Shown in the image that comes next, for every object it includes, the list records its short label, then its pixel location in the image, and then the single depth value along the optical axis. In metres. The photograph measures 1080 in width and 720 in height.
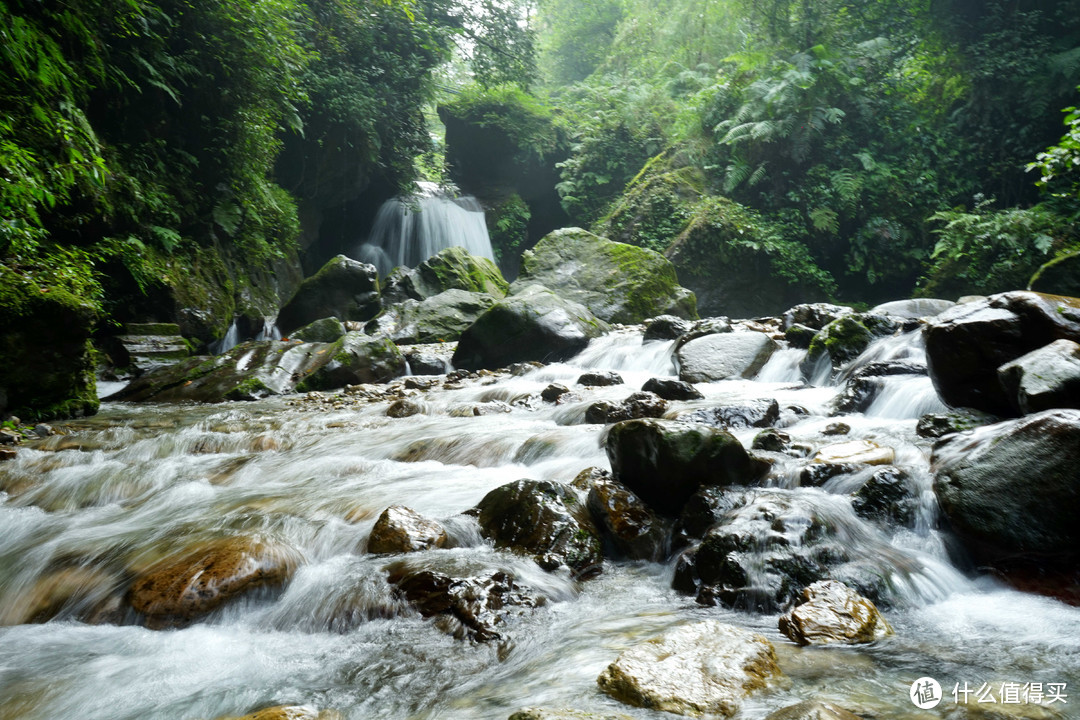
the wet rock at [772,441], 3.90
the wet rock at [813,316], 8.66
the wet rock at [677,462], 3.21
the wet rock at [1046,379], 3.01
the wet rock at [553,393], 6.73
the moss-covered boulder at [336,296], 11.91
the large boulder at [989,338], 3.75
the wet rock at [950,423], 3.80
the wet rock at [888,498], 2.88
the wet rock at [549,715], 1.52
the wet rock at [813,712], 1.45
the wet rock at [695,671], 1.65
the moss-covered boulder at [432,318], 11.19
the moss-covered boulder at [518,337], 9.66
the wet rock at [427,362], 9.41
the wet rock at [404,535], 2.95
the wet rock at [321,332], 9.95
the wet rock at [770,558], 2.42
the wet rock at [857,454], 3.37
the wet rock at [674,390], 6.11
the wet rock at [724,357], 7.32
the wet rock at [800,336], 7.65
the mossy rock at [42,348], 5.30
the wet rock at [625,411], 5.17
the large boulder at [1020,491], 2.34
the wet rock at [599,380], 7.63
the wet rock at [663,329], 9.66
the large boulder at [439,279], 13.65
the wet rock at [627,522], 3.00
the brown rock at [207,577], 2.50
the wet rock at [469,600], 2.30
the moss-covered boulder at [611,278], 12.31
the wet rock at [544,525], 2.88
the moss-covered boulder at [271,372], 7.65
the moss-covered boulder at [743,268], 14.48
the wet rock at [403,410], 6.52
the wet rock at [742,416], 4.77
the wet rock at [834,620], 2.05
